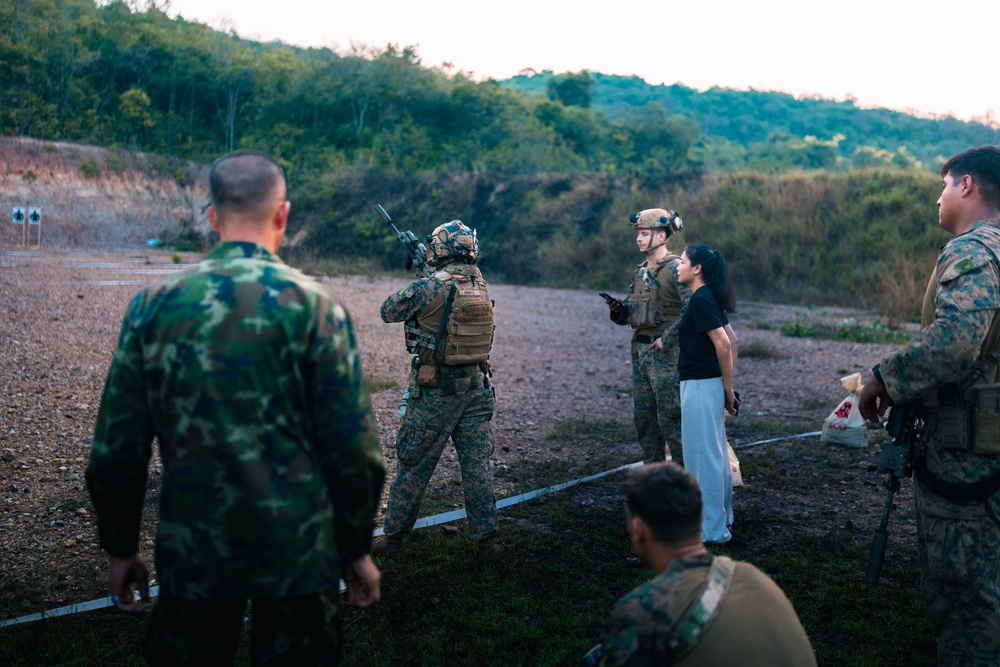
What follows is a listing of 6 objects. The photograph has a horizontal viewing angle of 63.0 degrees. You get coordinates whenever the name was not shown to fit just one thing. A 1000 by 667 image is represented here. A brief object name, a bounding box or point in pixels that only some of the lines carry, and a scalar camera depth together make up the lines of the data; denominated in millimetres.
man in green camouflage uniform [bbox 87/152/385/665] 2170
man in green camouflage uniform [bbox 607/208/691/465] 5570
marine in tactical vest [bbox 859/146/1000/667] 3189
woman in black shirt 4832
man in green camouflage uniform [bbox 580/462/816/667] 2051
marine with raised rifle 4746
